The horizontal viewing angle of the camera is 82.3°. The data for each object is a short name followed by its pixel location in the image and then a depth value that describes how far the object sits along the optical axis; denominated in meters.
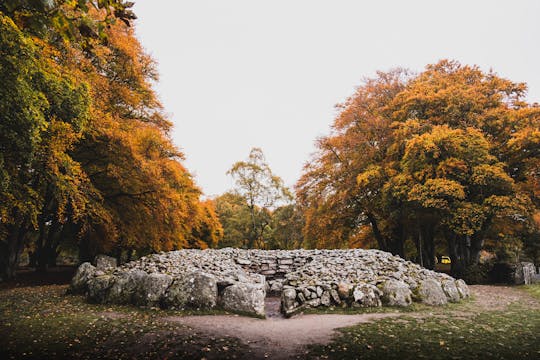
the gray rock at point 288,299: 9.95
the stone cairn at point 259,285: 9.65
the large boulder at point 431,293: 10.56
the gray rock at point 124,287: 9.91
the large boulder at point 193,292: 9.48
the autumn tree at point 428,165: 16.44
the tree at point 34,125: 7.03
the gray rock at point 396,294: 10.12
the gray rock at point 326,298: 10.20
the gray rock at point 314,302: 10.19
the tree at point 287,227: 31.39
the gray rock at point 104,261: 15.94
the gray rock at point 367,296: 10.05
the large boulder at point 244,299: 9.33
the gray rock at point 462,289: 11.80
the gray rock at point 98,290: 10.05
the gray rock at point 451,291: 11.12
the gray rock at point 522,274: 17.25
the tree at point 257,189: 32.41
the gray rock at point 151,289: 9.62
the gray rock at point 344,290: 10.34
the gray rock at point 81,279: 11.48
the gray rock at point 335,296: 10.29
